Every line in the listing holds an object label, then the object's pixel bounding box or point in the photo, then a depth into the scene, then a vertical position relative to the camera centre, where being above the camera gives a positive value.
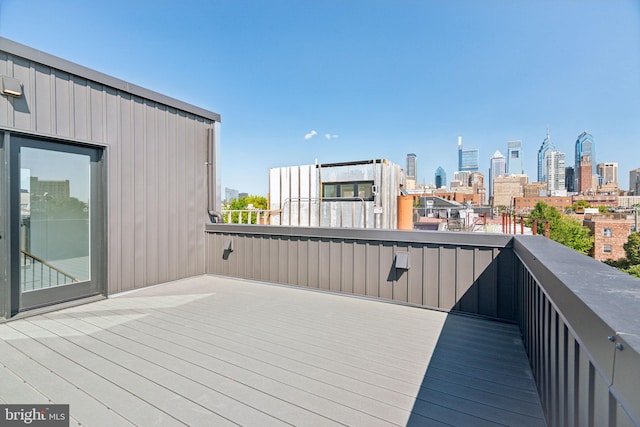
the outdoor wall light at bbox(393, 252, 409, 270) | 3.18 -0.54
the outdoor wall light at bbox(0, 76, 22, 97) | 2.71 +1.13
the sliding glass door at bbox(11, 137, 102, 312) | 2.92 -0.14
